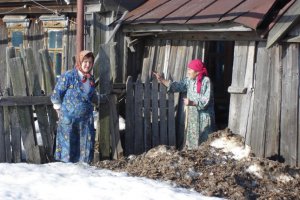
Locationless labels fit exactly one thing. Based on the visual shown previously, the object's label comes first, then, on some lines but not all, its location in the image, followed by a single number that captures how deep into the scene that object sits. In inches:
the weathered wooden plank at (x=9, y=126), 256.7
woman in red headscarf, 294.7
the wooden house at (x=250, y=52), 273.6
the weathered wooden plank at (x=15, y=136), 257.6
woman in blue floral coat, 265.7
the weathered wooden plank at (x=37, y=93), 263.4
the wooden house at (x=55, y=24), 368.5
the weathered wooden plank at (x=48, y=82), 271.3
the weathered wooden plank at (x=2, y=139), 256.2
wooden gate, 307.6
